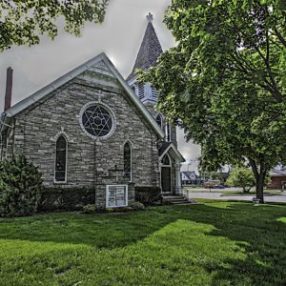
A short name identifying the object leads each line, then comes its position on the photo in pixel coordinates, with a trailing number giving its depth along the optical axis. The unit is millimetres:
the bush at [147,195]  15520
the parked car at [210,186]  62325
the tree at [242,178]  34375
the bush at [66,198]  12429
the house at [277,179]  52625
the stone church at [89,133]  12992
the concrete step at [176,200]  17391
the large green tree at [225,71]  5719
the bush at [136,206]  13395
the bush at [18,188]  10836
